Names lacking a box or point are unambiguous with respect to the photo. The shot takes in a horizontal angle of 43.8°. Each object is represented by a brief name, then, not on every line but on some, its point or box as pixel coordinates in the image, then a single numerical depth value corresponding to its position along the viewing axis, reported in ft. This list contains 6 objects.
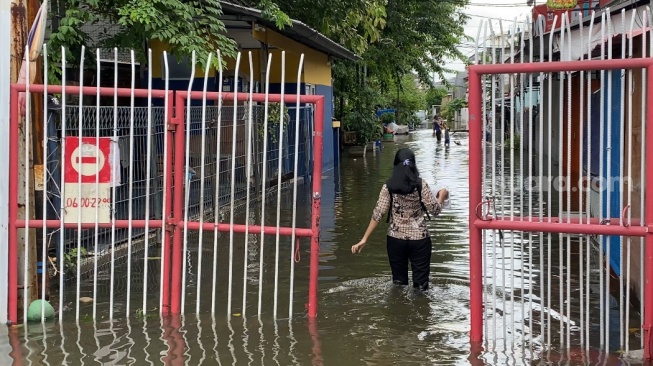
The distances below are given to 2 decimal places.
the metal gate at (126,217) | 20.39
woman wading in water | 23.84
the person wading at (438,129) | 136.92
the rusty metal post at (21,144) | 20.95
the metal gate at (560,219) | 16.81
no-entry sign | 20.66
